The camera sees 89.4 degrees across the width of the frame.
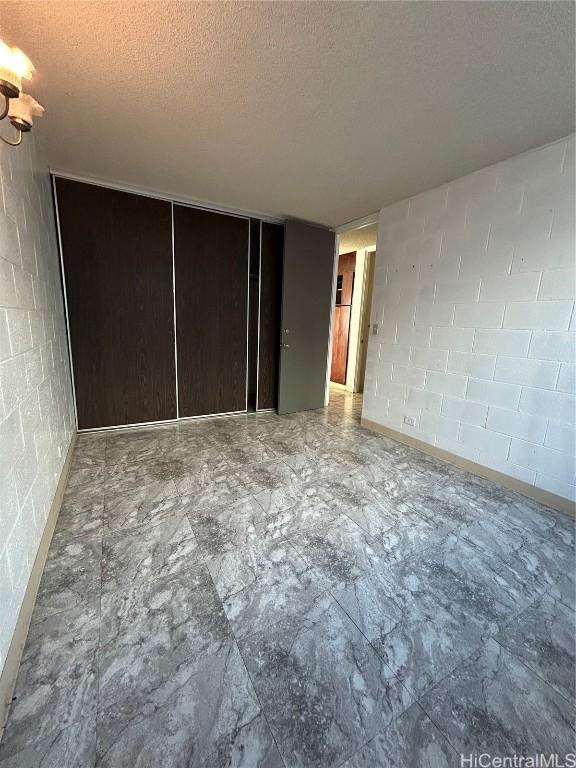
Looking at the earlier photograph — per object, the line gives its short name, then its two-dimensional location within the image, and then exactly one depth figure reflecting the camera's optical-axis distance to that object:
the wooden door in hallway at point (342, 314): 5.54
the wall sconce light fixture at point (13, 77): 1.02
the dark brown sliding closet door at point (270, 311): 3.72
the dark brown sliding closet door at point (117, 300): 2.80
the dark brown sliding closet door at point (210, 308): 3.29
